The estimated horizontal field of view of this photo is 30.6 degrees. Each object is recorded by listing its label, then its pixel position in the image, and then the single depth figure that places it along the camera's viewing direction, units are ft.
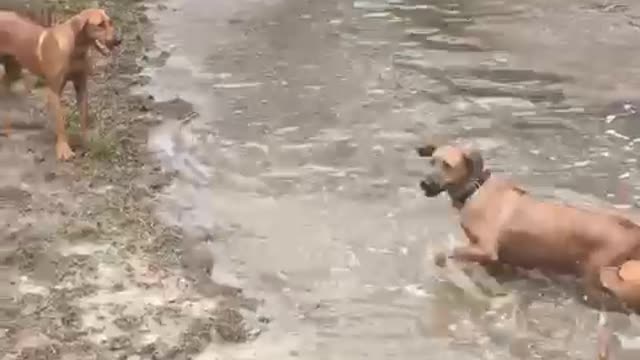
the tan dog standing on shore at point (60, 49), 26.50
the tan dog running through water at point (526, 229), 19.44
